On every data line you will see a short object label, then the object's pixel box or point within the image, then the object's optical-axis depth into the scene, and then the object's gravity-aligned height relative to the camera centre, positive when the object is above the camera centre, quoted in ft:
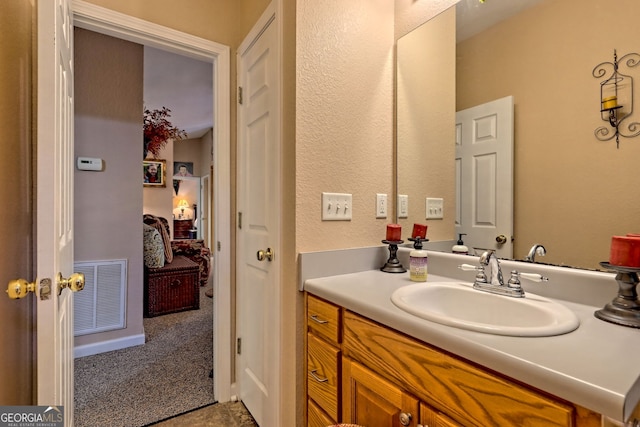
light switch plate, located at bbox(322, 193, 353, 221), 4.44 +0.05
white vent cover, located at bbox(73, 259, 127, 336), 7.63 -2.30
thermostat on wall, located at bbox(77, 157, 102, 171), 7.45 +1.13
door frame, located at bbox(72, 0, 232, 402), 5.95 +0.31
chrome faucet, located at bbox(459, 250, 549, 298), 3.24 -0.77
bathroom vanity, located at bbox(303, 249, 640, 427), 1.73 -1.15
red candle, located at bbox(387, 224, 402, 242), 4.64 -0.34
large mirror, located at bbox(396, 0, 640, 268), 3.03 +1.12
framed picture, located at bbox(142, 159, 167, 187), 19.69 +2.40
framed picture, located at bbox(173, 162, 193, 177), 26.91 +3.66
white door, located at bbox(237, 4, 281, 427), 4.69 -0.26
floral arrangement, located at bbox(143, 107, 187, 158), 11.22 +2.92
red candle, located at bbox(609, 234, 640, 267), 2.47 -0.33
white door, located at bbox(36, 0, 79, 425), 2.85 +0.07
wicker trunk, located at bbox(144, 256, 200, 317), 10.49 -2.85
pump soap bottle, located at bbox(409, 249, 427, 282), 4.00 -0.74
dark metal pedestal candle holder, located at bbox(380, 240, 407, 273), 4.60 -0.79
